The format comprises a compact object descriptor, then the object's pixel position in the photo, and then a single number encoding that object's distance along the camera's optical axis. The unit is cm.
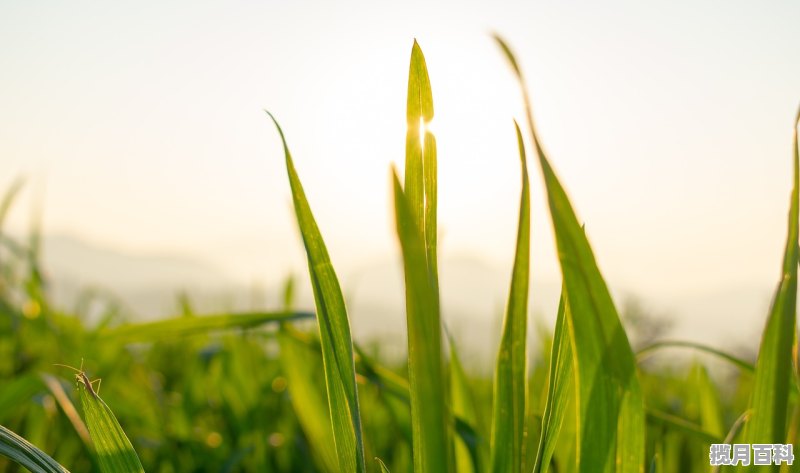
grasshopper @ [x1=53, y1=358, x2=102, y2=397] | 40
